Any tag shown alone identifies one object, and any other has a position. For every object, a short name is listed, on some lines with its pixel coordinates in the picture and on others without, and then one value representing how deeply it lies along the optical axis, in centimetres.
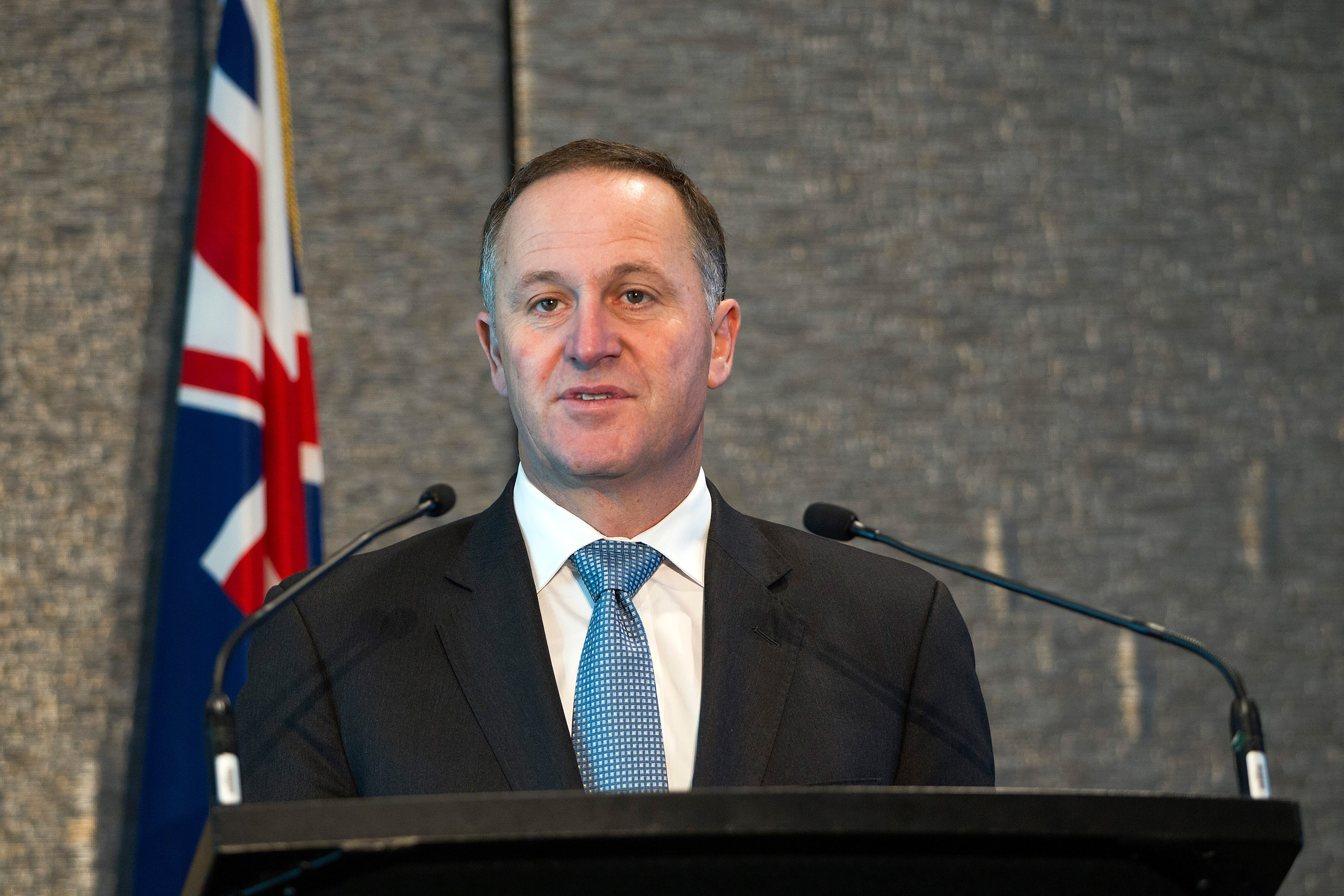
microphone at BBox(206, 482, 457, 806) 286
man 308
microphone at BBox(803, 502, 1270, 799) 296
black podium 275
